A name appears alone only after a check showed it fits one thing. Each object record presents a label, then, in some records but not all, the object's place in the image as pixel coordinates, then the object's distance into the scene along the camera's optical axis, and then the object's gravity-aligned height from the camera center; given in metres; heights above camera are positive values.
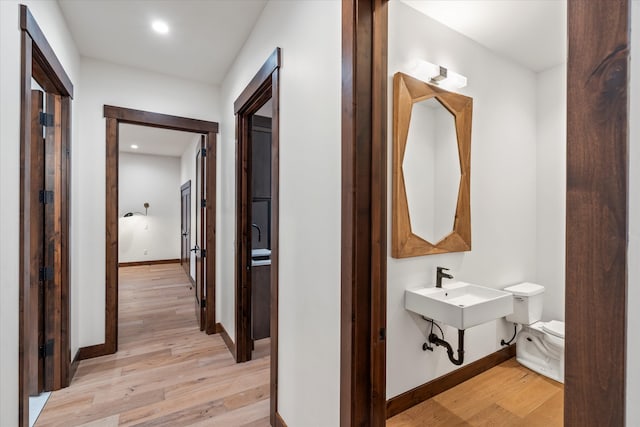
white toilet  2.32 -0.96
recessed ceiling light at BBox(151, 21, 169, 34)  2.23 +1.39
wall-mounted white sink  1.77 -0.57
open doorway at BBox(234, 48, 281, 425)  1.83 -0.05
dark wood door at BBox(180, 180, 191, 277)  5.68 -0.24
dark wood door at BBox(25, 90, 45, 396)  2.03 -0.08
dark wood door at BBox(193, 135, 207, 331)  3.32 -0.38
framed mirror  1.92 +0.31
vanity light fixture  1.96 +0.93
